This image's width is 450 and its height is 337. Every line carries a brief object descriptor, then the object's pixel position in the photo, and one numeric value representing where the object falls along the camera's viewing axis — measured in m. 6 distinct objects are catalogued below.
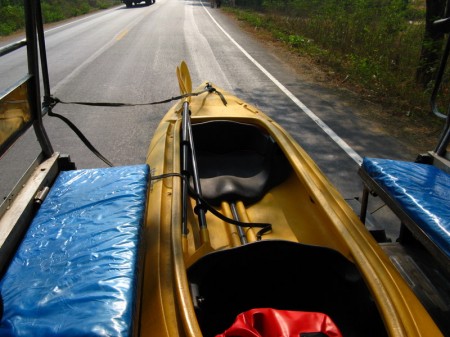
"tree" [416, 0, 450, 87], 7.82
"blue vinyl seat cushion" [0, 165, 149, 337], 1.59
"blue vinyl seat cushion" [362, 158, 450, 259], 2.45
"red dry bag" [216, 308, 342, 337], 1.80
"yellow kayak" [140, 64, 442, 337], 1.96
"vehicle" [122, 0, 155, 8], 38.75
